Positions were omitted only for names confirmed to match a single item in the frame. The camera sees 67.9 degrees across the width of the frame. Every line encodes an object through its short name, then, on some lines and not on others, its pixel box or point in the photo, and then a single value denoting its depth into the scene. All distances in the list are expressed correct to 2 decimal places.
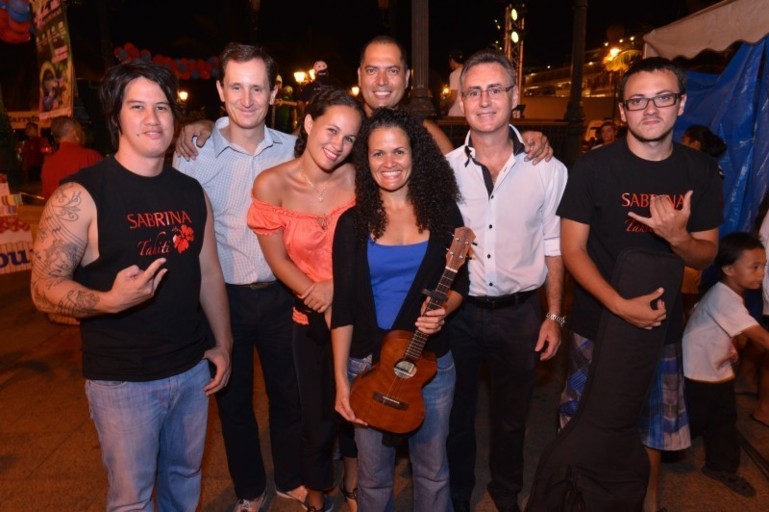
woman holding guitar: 2.44
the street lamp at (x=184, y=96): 24.31
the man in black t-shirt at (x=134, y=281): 2.06
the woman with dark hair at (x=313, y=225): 2.70
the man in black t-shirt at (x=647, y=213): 2.50
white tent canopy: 4.92
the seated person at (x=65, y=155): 6.82
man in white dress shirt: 2.91
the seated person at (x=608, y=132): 10.43
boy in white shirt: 3.42
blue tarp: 4.91
